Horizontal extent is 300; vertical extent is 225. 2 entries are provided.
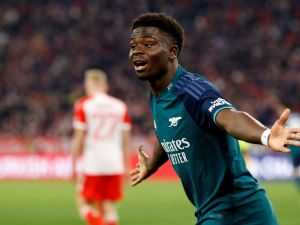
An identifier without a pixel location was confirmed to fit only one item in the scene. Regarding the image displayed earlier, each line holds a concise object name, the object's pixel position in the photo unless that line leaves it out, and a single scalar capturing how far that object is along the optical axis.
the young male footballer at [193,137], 9.16
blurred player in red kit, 20.81
